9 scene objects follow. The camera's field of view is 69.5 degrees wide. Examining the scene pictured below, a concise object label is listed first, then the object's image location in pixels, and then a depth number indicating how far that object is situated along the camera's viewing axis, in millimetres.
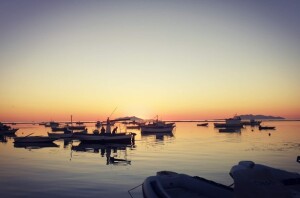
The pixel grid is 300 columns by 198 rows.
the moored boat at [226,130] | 88200
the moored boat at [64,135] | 60040
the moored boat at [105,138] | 46882
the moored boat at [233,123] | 101749
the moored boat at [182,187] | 10251
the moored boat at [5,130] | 78913
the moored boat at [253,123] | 126109
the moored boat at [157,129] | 82368
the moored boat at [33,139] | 49663
